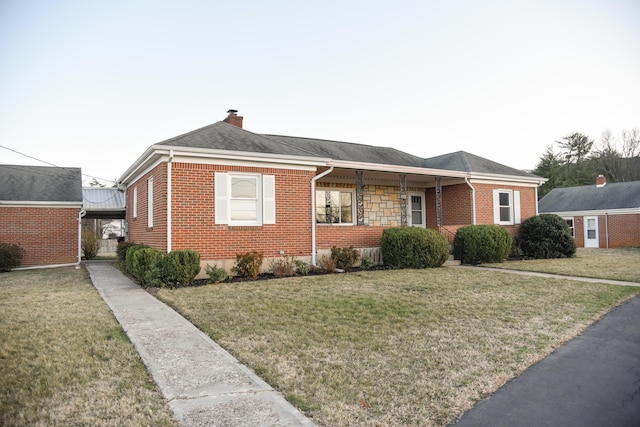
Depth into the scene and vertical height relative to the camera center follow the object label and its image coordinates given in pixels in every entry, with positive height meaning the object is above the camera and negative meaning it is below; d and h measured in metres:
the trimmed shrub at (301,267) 12.02 -1.20
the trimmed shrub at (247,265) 11.05 -1.01
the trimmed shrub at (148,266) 10.03 -0.94
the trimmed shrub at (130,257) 11.84 -0.84
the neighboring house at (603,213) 25.83 +0.60
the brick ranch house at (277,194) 10.99 +1.06
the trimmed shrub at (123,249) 15.27 -0.79
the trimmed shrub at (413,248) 13.16 -0.75
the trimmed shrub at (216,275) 10.52 -1.21
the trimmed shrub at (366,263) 13.30 -1.22
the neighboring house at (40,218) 16.64 +0.49
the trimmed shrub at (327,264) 12.38 -1.15
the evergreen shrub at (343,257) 12.85 -0.97
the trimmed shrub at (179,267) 10.03 -0.96
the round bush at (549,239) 16.83 -0.67
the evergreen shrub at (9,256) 15.26 -0.97
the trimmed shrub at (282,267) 11.65 -1.16
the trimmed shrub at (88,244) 22.57 -0.83
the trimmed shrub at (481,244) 14.61 -0.72
